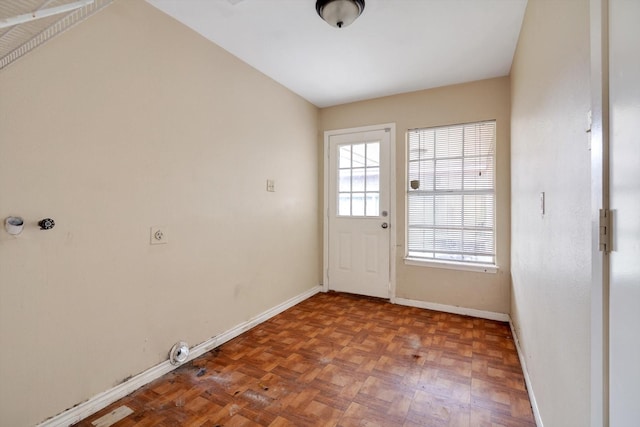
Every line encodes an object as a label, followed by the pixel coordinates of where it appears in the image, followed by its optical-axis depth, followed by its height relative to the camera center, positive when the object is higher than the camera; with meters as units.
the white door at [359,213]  3.66 +0.07
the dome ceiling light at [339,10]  1.88 +1.39
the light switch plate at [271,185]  3.12 +0.35
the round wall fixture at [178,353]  2.10 -1.01
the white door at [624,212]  0.63 +0.02
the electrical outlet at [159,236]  2.01 -0.14
